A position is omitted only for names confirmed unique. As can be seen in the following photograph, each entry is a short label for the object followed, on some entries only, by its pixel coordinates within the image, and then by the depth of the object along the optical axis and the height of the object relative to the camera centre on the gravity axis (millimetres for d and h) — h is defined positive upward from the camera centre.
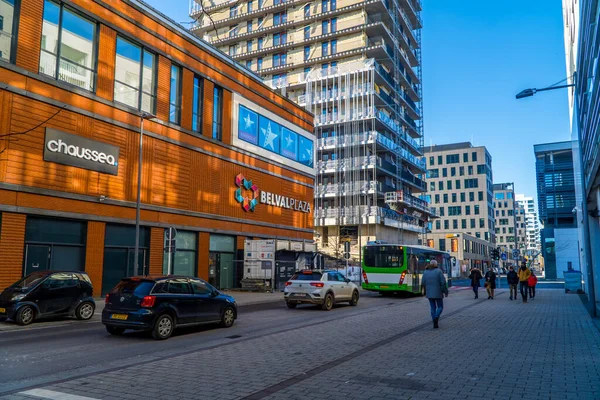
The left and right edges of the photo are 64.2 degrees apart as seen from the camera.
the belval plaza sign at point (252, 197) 32188 +4641
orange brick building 19219 +5835
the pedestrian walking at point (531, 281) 24031 -980
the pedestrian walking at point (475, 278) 24969 -875
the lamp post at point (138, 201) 19222 +2486
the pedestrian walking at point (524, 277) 22562 -770
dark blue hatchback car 11000 -1076
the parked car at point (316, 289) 18688 -1111
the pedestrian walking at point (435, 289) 12914 -748
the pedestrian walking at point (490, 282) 24562 -1068
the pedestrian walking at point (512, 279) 24078 -885
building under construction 56219 +21628
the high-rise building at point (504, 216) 141625 +13280
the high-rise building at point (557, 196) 58375 +8457
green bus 25875 -337
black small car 13273 -1082
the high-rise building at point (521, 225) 159088 +12579
